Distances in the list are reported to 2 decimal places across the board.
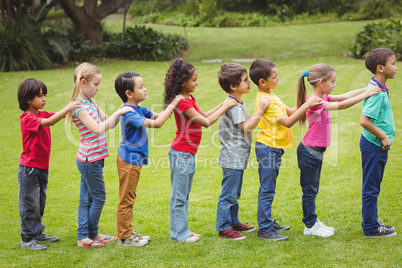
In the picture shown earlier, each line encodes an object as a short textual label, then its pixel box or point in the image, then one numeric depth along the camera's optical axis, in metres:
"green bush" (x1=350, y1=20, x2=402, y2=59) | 14.38
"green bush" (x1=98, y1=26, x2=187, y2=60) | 16.47
